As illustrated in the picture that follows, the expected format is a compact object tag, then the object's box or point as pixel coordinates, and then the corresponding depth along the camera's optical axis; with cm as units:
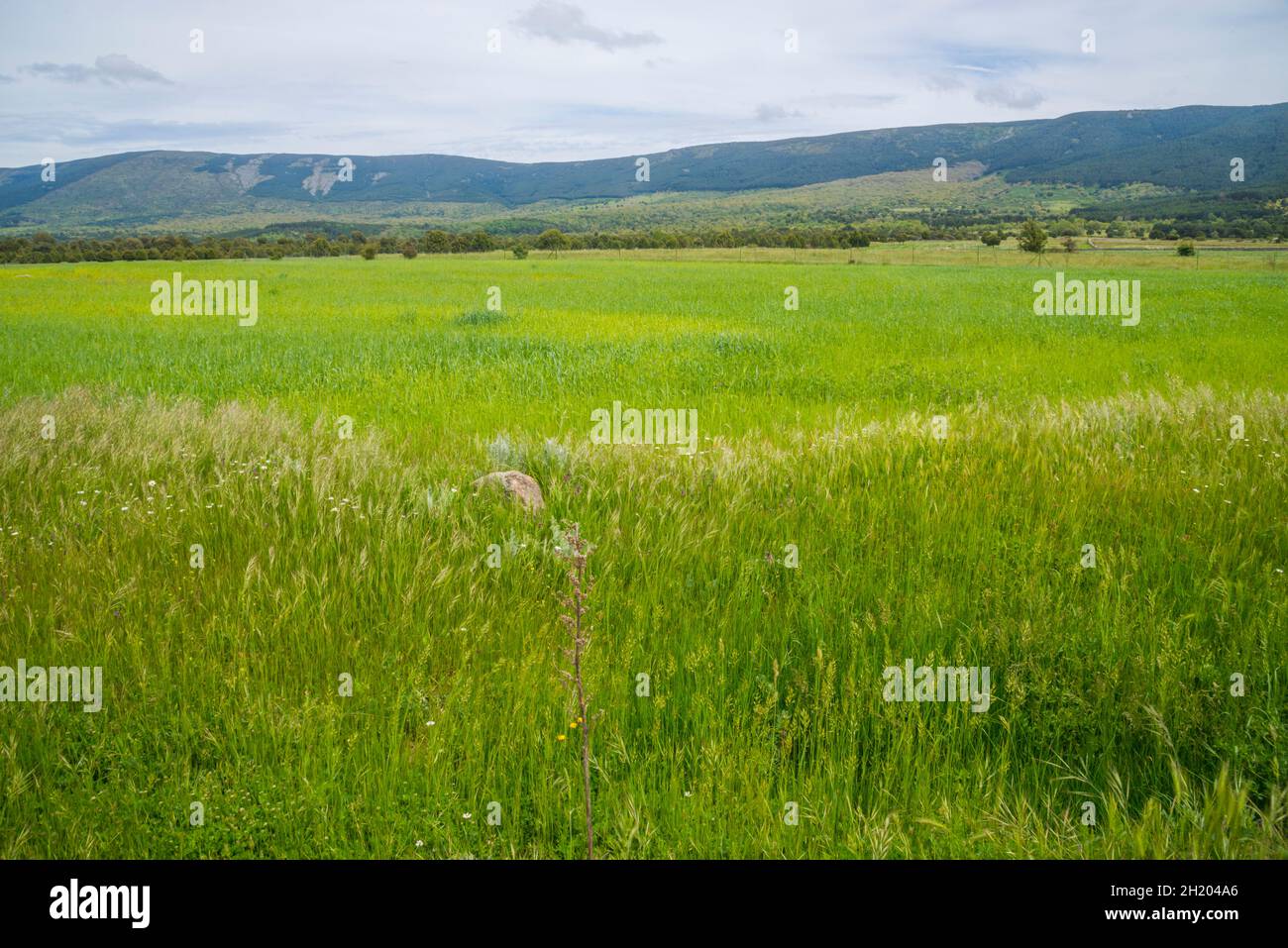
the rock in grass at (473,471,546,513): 658
